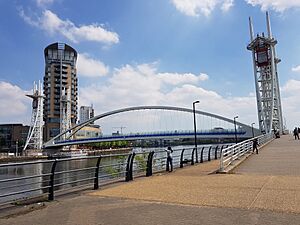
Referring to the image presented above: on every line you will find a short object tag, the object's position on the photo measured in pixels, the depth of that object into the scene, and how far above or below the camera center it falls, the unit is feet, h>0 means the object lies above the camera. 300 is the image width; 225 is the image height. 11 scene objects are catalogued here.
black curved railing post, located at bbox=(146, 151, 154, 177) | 31.39 -3.76
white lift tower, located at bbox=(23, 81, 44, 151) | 210.61 +16.22
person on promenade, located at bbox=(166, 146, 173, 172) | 35.89 -3.78
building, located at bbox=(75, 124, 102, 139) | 272.27 +9.14
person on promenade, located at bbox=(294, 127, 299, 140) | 100.30 -0.46
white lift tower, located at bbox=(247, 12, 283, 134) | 182.06 +42.24
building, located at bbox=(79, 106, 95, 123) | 454.40 +53.10
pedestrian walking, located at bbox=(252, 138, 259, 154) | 54.51 -2.82
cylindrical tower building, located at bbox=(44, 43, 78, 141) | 256.65 +65.35
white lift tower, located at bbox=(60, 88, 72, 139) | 243.70 +29.24
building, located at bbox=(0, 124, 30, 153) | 259.10 +8.64
